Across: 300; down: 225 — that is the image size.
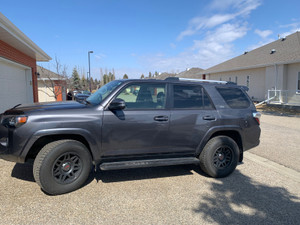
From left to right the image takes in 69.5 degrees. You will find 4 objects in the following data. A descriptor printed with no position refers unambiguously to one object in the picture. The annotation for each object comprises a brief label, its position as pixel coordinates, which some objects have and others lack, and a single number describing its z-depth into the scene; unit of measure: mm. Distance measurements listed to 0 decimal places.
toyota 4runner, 3240
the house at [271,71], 17672
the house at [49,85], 21348
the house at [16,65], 8047
